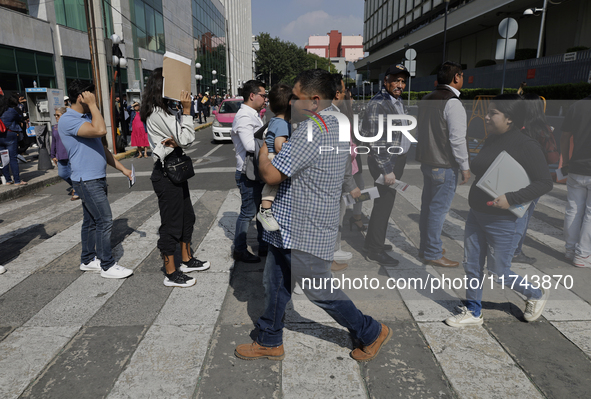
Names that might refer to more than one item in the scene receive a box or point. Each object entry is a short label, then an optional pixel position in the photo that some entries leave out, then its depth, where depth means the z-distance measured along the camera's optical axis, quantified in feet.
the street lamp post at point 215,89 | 156.28
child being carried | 8.28
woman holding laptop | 9.41
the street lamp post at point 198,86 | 135.29
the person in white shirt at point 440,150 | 13.19
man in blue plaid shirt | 7.70
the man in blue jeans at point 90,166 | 12.71
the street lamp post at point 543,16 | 66.18
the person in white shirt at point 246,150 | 14.11
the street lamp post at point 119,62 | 46.13
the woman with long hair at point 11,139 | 28.19
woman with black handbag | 11.94
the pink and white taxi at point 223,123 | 54.19
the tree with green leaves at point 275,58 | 269.03
